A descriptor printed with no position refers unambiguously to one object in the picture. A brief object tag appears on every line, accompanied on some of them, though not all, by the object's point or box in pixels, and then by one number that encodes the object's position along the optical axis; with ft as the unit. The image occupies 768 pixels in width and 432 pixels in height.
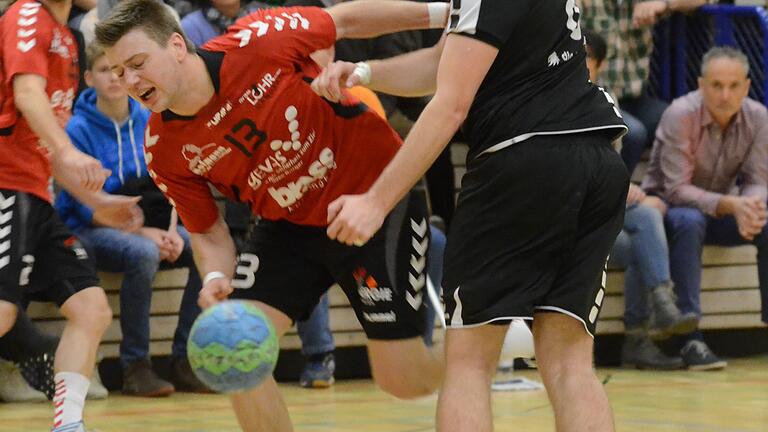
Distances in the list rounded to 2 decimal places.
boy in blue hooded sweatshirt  45.60
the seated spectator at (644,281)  51.52
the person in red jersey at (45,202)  33.76
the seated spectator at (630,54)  56.18
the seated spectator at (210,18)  48.96
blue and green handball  23.34
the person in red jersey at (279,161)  26.22
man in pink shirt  53.16
